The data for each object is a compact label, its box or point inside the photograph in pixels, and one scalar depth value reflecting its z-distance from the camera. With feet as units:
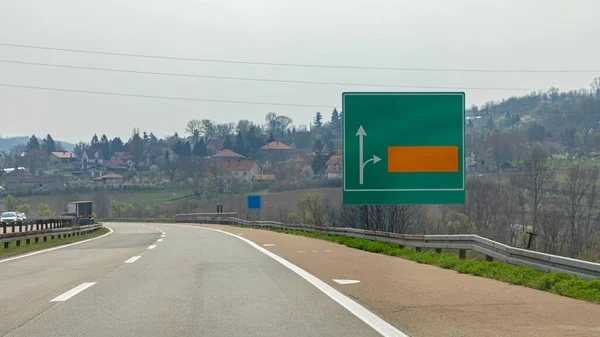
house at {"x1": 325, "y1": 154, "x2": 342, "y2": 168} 597.44
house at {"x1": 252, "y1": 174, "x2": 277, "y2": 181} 580.95
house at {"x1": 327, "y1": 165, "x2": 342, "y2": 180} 535.39
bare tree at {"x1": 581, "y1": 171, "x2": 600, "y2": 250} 274.36
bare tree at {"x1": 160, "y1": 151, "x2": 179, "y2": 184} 629.51
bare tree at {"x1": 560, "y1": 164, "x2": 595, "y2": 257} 276.00
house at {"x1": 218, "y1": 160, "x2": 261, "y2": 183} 584.97
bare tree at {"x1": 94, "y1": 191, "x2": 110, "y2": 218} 503.57
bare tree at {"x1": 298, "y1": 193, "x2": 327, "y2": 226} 344.45
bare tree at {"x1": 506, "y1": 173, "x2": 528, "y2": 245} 316.60
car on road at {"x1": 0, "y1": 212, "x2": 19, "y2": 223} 214.40
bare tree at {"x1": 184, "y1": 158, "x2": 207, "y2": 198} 540.35
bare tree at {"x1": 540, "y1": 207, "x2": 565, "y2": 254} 270.67
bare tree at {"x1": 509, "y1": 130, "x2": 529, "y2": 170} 448.41
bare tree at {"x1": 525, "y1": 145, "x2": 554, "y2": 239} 310.86
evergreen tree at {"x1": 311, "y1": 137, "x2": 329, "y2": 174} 631.56
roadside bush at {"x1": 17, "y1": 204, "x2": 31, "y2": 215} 471.62
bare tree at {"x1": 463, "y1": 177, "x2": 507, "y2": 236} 328.82
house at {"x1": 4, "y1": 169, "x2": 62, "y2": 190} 609.01
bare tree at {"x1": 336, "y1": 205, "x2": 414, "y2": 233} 169.32
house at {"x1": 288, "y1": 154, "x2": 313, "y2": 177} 611.06
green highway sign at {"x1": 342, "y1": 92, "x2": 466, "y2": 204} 77.51
